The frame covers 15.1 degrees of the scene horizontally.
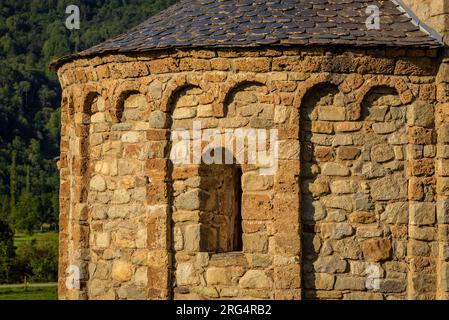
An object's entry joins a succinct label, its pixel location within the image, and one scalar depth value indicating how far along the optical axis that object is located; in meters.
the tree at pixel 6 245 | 75.55
